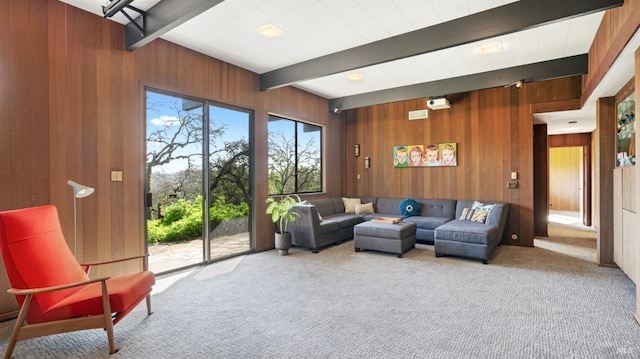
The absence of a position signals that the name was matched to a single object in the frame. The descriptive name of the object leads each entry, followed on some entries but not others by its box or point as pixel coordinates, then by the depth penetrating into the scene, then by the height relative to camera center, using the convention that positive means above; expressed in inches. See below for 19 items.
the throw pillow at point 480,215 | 211.5 -25.1
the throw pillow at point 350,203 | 271.2 -20.3
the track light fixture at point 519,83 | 193.0 +58.0
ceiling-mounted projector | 237.6 +57.1
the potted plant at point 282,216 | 199.9 -23.0
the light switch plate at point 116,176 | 139.9 +2.5
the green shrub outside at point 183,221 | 161.2 -21.5
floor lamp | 110.8 -2.8
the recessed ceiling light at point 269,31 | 146.5 +70.3
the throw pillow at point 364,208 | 266.2 -24.2
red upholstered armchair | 87.0 -32.0
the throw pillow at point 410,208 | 251.4 -23.0
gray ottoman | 191.8 -35.9
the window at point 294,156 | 233.8 +18.8
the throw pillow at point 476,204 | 225.5 -18.8
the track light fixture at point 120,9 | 112.5 +64.2
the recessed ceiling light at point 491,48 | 165.0 +68.9
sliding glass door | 159.8 +0.1
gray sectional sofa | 180.7 -29.7
